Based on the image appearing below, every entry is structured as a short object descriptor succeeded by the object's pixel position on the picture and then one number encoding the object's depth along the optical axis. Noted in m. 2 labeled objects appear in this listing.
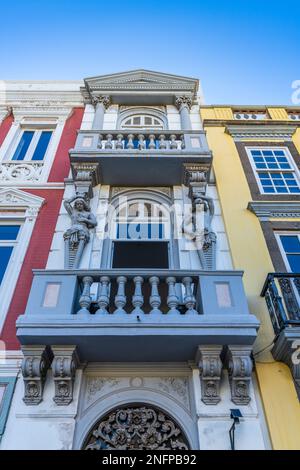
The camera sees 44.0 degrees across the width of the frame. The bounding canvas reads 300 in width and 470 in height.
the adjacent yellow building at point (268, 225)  6.17
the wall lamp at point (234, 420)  5.54
